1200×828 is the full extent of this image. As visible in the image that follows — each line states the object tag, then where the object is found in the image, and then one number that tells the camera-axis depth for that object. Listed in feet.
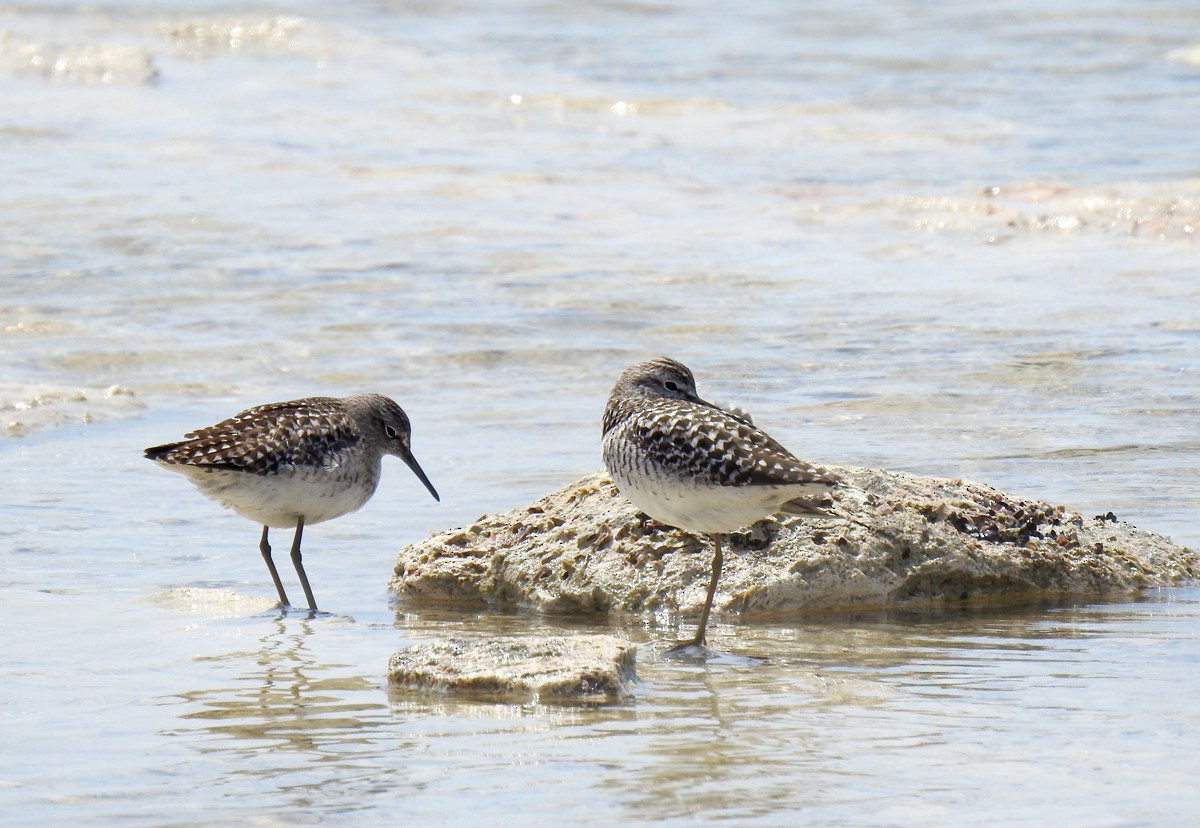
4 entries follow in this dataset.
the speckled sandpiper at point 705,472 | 41.52
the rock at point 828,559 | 46.16
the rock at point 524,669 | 36.19
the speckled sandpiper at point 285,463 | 47.24
